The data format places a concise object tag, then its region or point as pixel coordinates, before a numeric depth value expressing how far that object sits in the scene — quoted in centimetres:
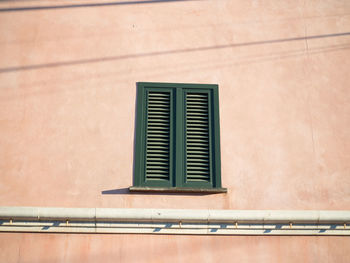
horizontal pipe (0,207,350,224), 895
